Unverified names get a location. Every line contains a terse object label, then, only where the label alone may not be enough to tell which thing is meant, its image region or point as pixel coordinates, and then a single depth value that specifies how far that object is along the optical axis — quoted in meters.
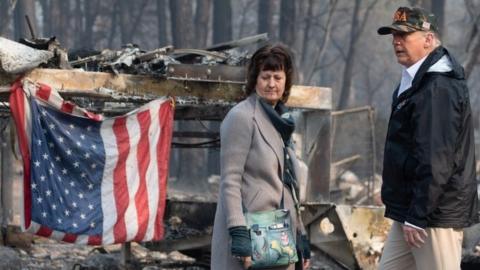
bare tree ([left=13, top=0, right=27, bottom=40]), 30.45
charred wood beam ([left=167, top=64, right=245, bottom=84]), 9.12
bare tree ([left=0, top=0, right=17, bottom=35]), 34.54
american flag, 8.66
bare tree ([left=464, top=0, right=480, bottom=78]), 19.58
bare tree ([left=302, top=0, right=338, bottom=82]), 34.29
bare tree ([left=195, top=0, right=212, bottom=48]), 35.69
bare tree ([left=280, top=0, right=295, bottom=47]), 36.22
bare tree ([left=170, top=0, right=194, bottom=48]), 33.09
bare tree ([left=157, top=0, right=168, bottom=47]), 42.97
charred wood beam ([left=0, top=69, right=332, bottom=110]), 8.69
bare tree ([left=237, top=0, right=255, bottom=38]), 52.98
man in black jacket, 5.04
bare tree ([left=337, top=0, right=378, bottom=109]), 40.25
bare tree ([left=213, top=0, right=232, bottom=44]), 36.84
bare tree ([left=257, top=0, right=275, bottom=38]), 38.88
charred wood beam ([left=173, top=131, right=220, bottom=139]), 10.69
